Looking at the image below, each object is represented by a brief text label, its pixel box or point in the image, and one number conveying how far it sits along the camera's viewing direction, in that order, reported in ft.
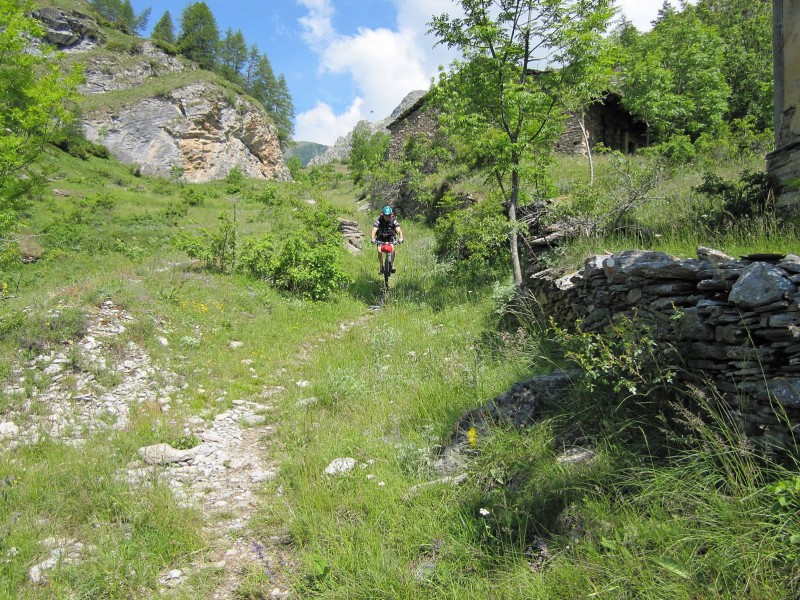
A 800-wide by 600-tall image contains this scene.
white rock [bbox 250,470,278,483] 13.44
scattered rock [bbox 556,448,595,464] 10.44
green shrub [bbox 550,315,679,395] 10.35
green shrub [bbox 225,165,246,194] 105.70
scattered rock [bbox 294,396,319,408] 17.97
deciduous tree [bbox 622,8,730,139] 62.49
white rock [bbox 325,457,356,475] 12.82
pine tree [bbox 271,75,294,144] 225.35
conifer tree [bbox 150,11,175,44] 211.41
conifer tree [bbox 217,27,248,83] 214.90
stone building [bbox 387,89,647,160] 67.51
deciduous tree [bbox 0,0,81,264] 20.67
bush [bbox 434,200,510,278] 28.53
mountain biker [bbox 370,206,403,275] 34.32
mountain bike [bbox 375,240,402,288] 33.83
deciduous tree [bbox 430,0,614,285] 24.49
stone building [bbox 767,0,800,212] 21.20
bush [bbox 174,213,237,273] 34.19
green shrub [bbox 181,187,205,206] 79.82
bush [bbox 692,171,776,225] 18.72
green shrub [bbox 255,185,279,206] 74.23
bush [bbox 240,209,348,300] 33.27
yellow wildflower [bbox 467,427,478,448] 12.42
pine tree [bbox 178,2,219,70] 195.11
